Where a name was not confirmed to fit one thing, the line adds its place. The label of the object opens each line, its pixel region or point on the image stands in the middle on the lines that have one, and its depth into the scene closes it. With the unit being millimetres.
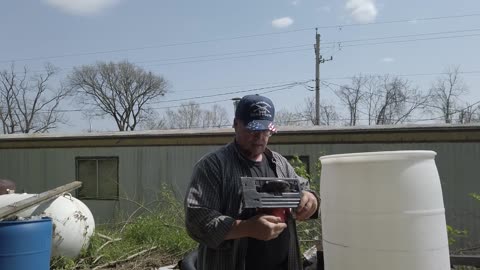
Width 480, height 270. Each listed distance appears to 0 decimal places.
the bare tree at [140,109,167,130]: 41625
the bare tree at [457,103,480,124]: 30453
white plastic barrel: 1724
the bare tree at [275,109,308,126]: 34312
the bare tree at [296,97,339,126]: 34259
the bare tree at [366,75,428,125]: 35344
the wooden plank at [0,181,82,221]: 5379
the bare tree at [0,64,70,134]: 41281
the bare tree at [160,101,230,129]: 43847
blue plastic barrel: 4961
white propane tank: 6137
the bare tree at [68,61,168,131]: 46344
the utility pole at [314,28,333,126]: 27077
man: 1951
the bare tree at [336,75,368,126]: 36750
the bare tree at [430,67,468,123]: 31902
